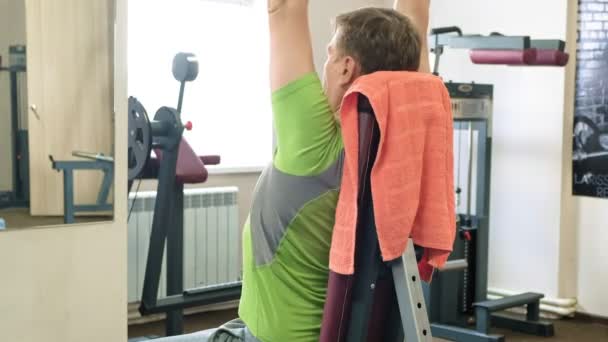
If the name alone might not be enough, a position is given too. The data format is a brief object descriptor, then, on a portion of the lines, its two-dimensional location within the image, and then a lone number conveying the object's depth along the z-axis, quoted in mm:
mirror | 2152
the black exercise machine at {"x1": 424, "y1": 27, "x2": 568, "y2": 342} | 3852
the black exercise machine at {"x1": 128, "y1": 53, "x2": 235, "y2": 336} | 3133
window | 4145
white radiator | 3947
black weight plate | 3062
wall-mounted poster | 4340
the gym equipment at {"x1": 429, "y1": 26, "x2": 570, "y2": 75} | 3809
